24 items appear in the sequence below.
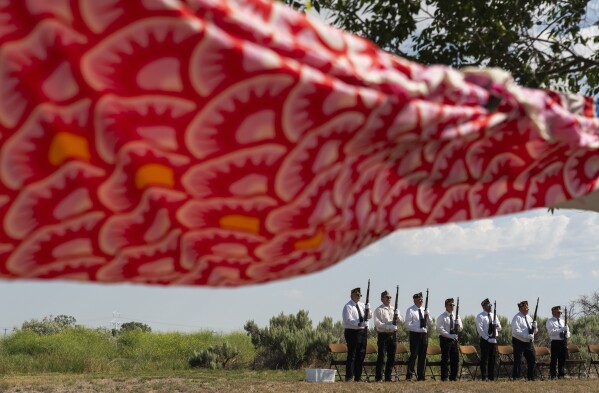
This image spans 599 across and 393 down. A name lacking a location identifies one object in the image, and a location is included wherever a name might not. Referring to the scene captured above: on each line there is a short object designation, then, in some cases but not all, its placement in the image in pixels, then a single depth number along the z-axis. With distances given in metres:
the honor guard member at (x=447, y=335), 20.20
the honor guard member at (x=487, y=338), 20.92
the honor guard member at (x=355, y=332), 18.22
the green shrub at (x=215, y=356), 23.83
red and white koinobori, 1.96
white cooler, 18.06
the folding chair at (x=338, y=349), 19.42
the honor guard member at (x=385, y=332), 19.09
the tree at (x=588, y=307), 36.56
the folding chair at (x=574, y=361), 22.51
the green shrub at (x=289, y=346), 23.52
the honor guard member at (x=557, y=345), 21.98
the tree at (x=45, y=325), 39.19
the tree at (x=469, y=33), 9.81
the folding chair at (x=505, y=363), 21.51
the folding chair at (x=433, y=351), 20.30
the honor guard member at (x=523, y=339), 21.19
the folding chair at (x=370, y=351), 19.57
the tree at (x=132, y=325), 42.86
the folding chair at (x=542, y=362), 22.44
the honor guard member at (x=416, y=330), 19.34
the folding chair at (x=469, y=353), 20.91
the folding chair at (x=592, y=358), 22.12
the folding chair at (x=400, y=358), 20.16
